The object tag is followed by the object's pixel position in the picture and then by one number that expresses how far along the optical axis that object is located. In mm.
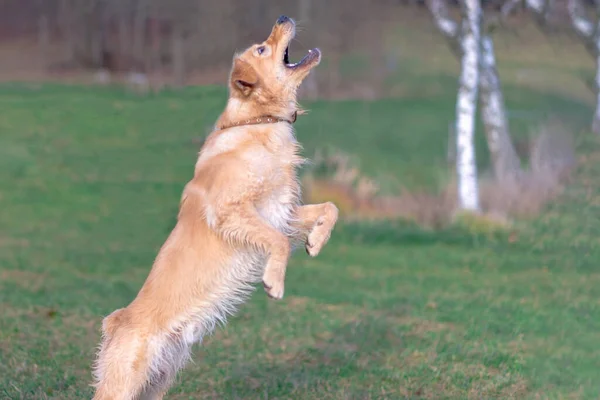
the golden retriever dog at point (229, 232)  5316
